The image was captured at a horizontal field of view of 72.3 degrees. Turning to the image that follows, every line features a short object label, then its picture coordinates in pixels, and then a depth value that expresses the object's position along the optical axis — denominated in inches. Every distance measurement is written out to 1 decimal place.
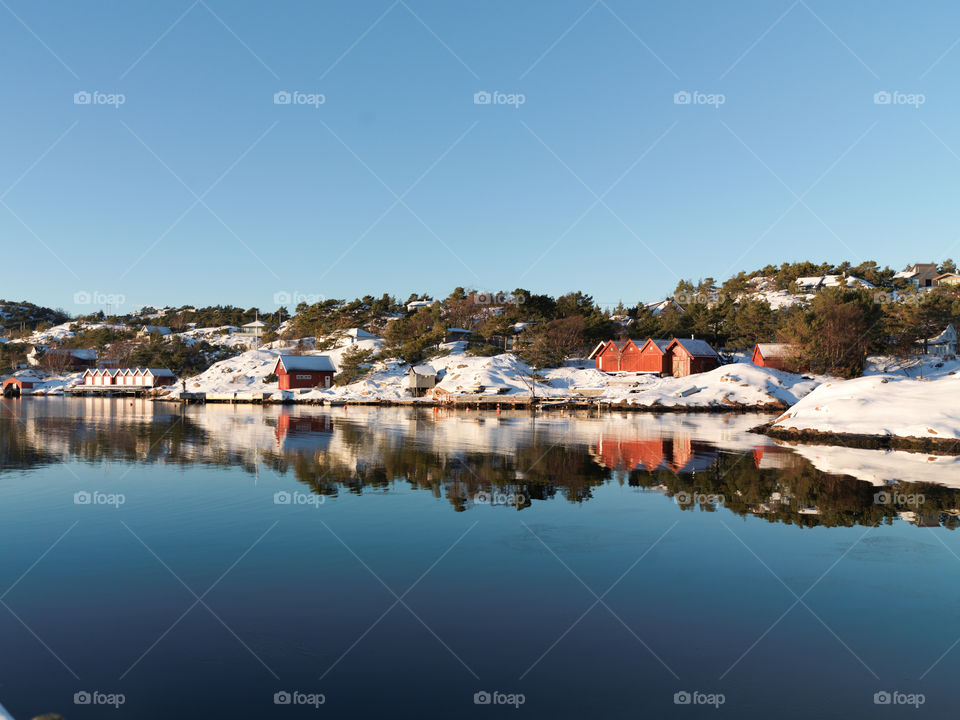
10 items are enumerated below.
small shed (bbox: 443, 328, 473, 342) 4586.4
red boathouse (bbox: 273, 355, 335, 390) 3964.1
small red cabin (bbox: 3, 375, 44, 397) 4862.0
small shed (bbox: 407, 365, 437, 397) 3631.9
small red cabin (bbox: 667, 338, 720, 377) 3435.0
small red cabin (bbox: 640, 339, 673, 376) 3533.5
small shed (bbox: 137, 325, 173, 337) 6888.8
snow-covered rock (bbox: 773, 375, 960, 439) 1398.9
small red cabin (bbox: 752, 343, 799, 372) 3343.5
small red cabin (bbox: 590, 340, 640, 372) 3649.1
